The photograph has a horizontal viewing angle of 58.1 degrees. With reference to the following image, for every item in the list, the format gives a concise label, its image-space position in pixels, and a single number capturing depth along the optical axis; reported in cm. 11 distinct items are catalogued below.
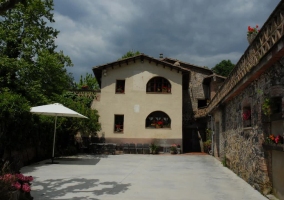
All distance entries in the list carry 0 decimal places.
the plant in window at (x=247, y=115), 730
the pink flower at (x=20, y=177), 458
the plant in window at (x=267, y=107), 530
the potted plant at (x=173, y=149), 1800
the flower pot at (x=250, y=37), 789
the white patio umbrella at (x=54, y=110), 980
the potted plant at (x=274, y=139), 493
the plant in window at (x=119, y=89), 1953
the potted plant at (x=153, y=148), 1792
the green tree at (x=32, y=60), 1347
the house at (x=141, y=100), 1870
